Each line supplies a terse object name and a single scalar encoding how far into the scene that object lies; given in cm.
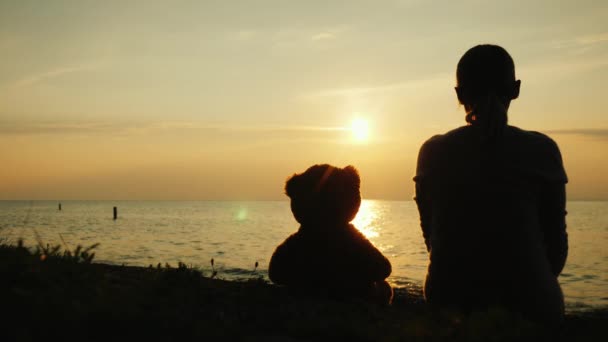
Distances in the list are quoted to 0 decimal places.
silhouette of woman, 312
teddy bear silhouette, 494
